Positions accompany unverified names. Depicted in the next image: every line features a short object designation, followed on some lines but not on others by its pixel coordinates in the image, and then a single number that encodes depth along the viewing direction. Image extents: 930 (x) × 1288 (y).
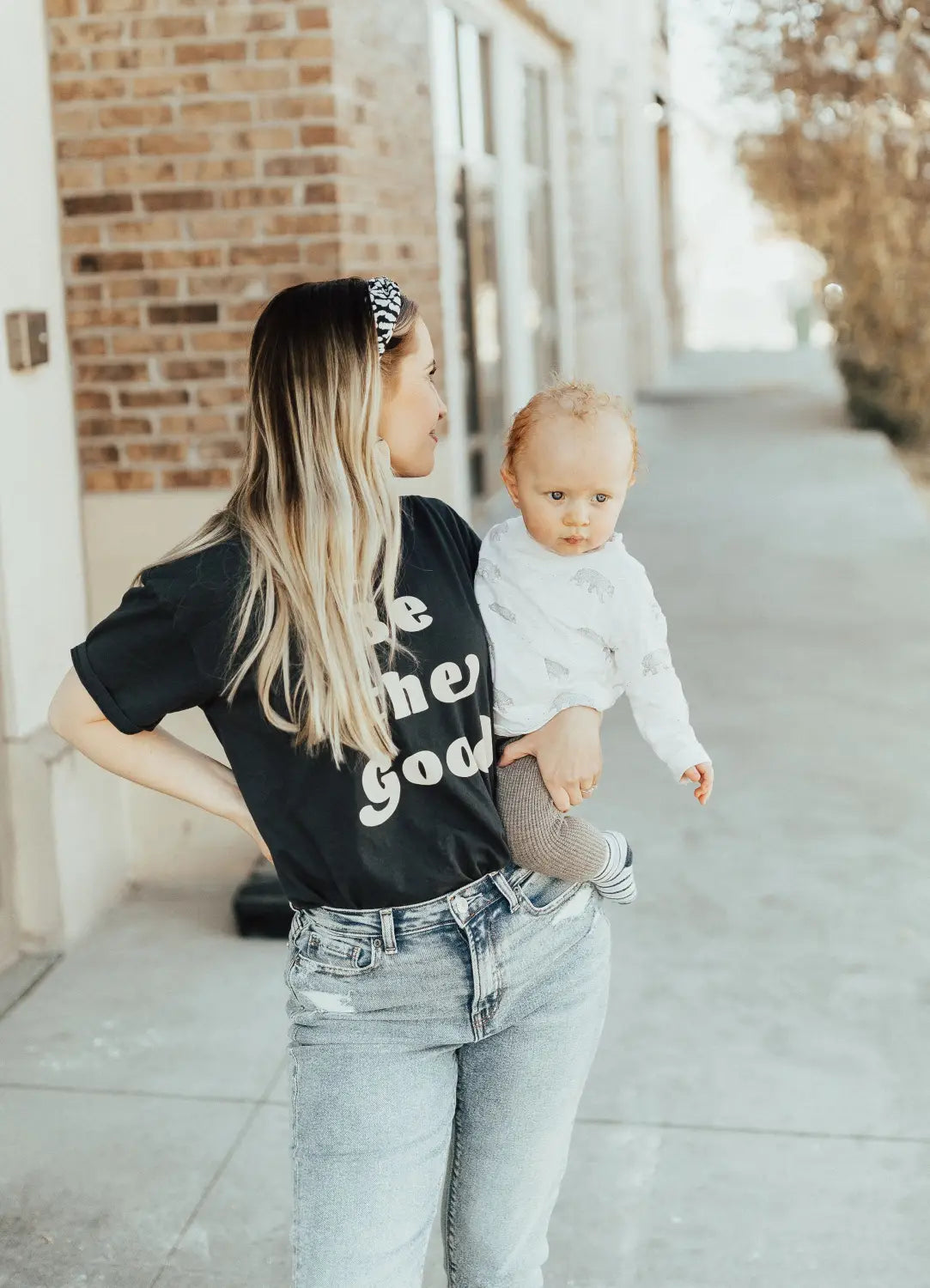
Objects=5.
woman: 2.02
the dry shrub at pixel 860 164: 8.62
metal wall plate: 4.62
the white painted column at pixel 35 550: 4.62
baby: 2.17
